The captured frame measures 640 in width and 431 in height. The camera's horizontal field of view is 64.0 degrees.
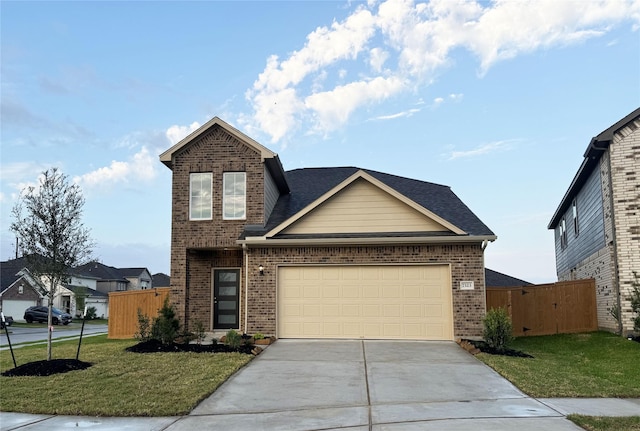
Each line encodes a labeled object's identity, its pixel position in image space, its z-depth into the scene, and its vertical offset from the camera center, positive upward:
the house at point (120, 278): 58.62 -0.18
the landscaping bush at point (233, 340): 12.49 -1.56
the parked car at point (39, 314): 38.00 -2.85
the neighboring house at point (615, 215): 14.76 +1.78
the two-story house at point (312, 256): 14.65 +0.58
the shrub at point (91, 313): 47.59 -3.39
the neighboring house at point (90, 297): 44.34 -1.99
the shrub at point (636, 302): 13.68 -0.76
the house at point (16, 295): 42.78 -1.51
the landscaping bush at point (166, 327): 13.34 -1.33
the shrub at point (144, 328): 14.03 -1.45
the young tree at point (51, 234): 11.56 +0.98
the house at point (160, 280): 71.39 -0.52
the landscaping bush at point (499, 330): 12.84 -1.39
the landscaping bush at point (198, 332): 13.99 -1.54
